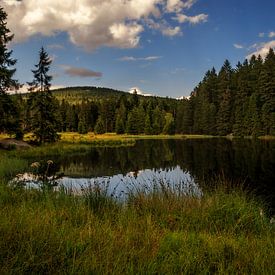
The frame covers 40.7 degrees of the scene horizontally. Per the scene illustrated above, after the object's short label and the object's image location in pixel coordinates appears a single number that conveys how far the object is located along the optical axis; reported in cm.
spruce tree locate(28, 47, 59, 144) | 4291
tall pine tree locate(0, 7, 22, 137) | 3197
